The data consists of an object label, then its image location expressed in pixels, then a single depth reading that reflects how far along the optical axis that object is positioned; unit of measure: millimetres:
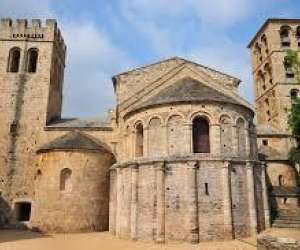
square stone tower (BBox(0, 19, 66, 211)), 25547
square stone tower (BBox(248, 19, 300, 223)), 24359
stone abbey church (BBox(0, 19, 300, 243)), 17469
